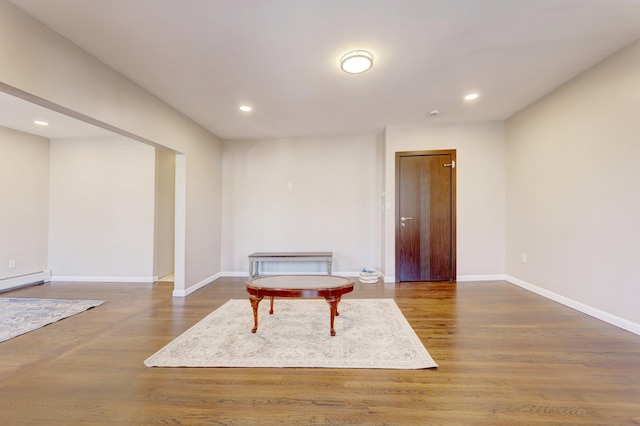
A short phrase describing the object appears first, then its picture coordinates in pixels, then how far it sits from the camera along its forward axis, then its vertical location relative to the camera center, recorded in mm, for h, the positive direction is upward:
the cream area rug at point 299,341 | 1938 -1026
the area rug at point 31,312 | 2539 -1046
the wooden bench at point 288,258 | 4348 -650
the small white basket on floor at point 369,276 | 4281 -929
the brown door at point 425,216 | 4277 +30
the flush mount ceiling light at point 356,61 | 2303 +1368
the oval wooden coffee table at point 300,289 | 2326 -628
